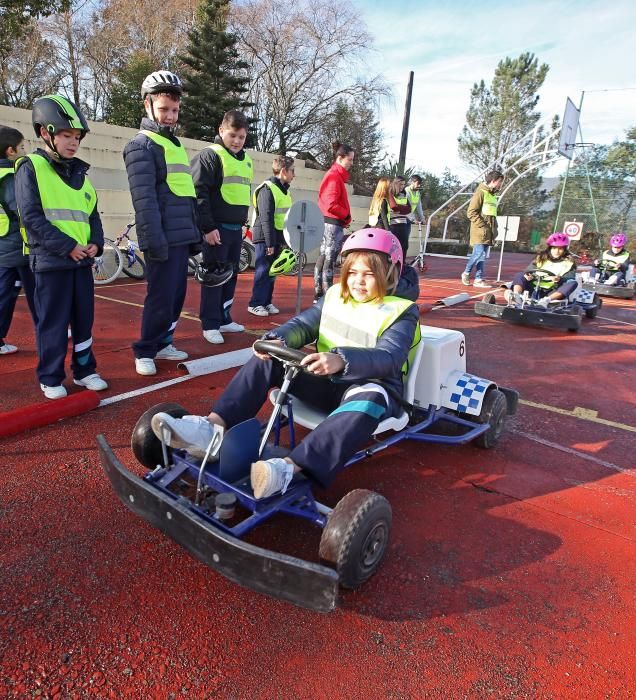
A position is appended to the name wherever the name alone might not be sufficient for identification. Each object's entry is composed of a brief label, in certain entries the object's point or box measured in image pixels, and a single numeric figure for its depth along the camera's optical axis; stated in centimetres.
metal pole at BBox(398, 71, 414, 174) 2208
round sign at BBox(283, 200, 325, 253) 576
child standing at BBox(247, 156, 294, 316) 680
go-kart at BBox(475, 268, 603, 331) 790
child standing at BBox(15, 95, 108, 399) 360
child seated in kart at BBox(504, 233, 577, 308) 841
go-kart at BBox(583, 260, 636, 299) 1230
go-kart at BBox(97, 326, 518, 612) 195
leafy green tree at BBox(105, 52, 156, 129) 2575
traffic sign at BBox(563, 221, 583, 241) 1878
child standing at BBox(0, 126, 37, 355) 463
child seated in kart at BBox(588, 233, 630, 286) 1252
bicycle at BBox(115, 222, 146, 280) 998
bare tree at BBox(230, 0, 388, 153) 2950
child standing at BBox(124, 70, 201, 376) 420
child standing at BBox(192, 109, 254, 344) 532
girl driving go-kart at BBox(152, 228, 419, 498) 251
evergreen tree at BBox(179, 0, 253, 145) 2684
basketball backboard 1850
